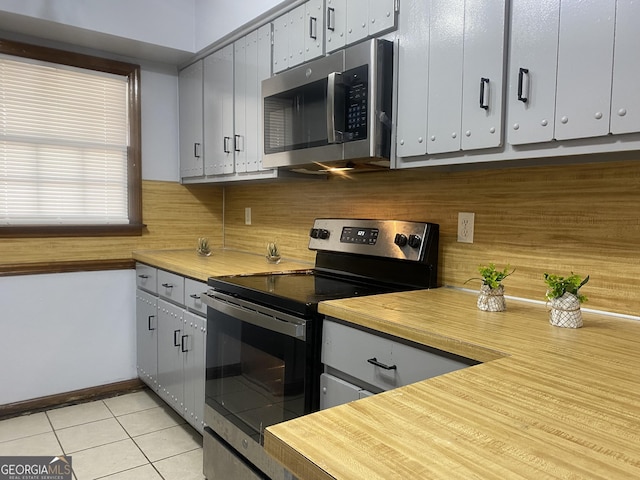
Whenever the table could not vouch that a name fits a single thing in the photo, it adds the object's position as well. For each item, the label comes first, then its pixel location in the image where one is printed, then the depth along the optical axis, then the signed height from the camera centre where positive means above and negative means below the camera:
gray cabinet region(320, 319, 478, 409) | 1.21 -0.42
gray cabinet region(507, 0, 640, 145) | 1.11 +0.38
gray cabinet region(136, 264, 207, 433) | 2.29 -0.73
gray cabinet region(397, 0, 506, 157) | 1.38 +0.45
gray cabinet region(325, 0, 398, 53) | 1.71 +0.74
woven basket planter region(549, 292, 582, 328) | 1.30 -0.27
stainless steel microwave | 1.71 +0.41
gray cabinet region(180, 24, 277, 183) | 2.45 +0.59
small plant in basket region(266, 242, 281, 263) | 2.63 -0.24
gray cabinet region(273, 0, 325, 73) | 2.01 +0.80
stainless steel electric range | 1.58 -0.43
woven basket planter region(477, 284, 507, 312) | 1.48 -0.27
